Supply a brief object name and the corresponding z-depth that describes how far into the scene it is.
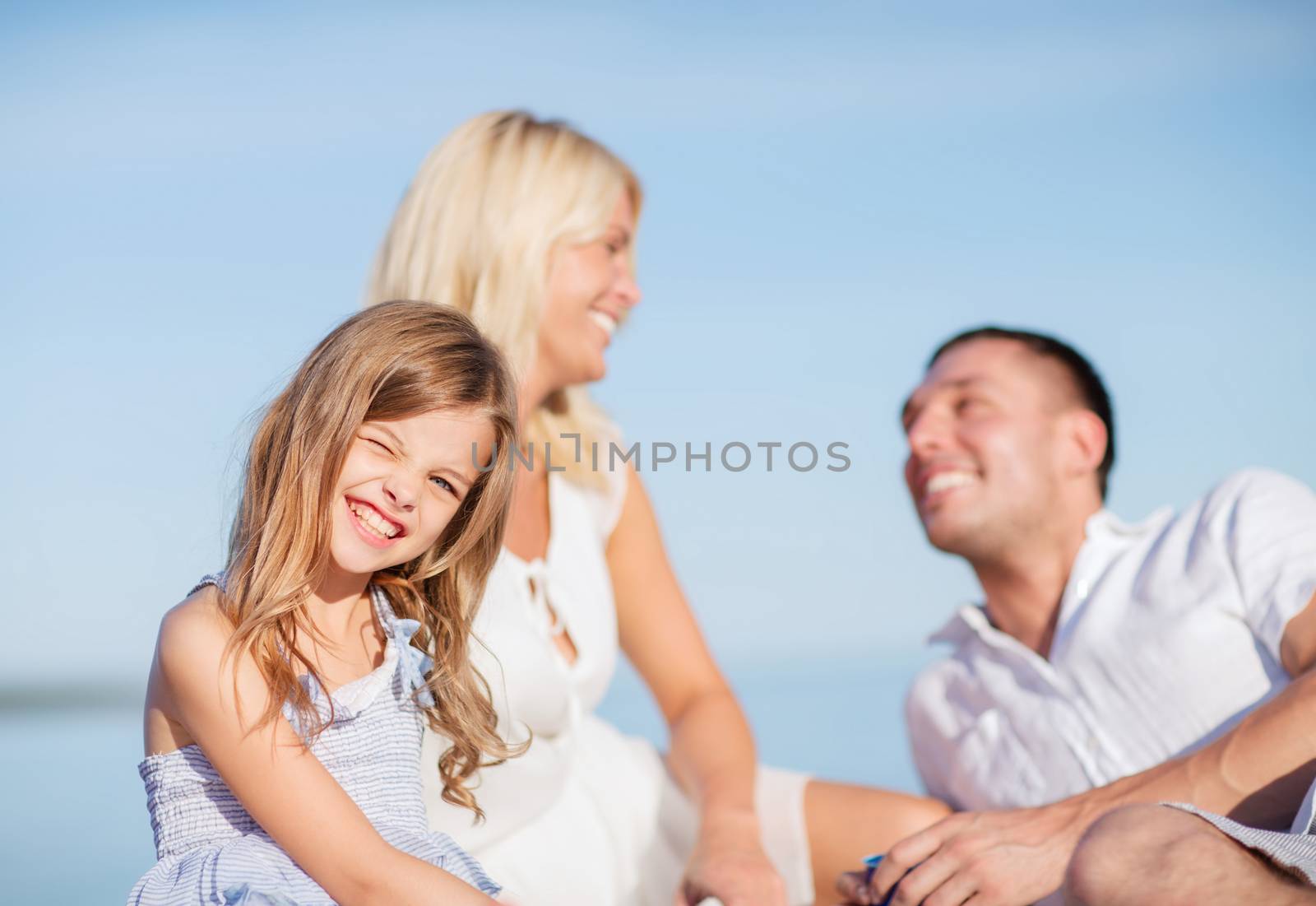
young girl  2.29
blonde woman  2.60
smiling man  2.45
